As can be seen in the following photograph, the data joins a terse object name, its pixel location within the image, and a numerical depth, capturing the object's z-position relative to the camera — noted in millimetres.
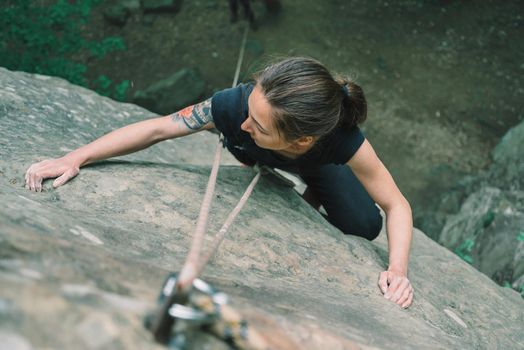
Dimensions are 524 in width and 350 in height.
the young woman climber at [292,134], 1768
